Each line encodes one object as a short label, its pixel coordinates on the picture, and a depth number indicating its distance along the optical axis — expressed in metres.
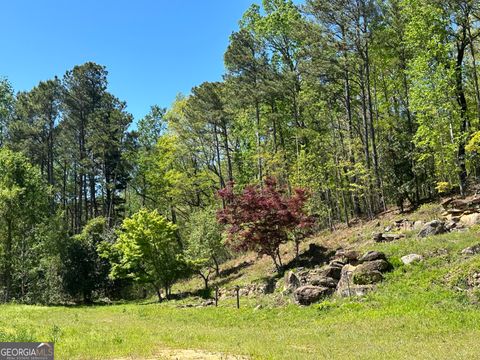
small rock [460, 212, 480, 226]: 18.00
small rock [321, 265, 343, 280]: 16.75
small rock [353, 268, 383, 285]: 15.03
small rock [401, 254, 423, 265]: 15.27
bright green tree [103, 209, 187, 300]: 26.77
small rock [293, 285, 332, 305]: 15.34
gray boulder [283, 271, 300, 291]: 17.34
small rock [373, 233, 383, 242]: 20.00
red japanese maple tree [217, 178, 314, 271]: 21.31
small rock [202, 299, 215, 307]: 21.52
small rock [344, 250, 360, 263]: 17.10
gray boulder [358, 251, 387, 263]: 15.91
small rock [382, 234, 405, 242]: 19.42
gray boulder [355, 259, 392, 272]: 15.34
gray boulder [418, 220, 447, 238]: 18.20
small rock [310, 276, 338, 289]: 16.03
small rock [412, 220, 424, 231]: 19.71
